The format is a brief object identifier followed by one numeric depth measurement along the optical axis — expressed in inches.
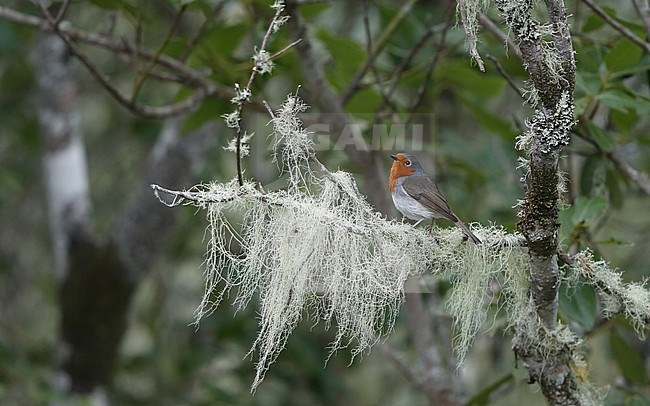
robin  191.5
